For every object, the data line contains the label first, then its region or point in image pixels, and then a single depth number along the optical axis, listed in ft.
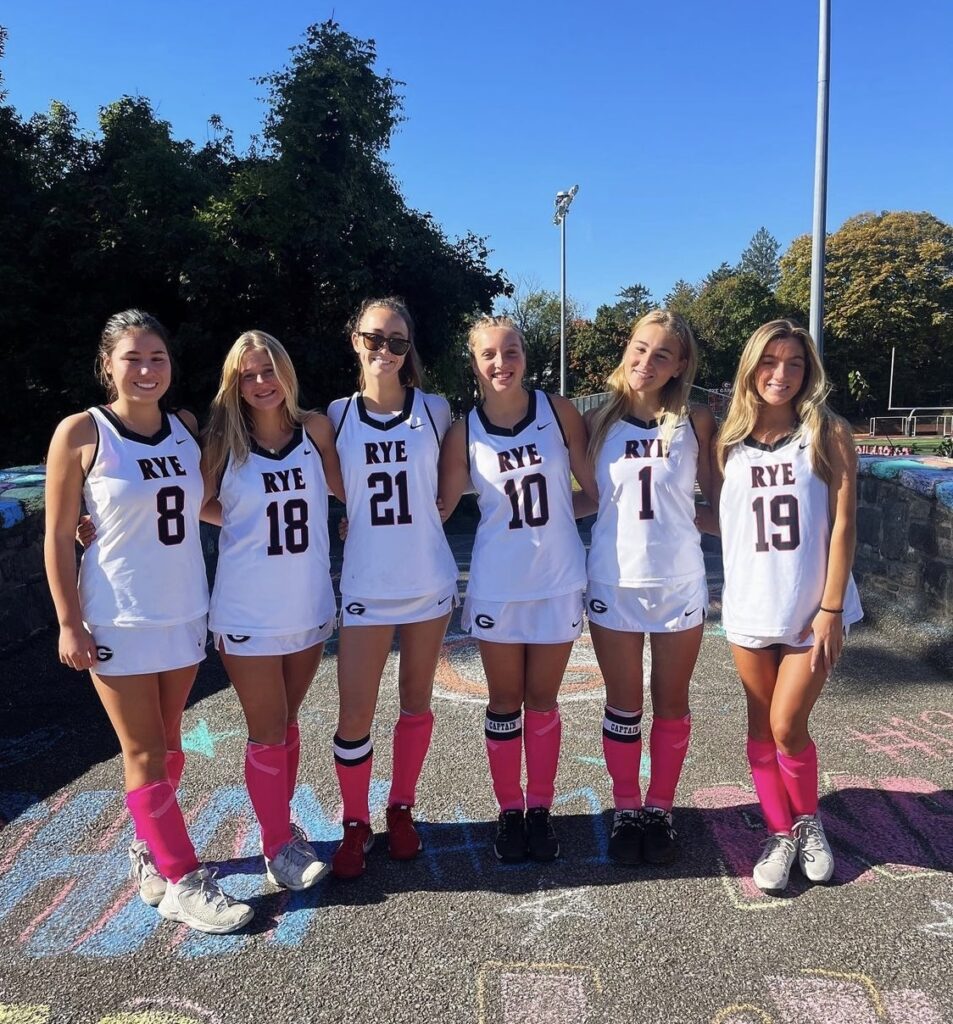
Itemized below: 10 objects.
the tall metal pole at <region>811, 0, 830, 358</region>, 30.27
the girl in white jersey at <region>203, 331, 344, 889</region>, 8.52
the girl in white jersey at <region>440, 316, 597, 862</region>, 9.03
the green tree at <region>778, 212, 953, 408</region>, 144.36
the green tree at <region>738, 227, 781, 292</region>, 282.77
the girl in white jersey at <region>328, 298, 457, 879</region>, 8.96
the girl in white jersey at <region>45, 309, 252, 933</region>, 8.00
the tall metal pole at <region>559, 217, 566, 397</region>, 81.30
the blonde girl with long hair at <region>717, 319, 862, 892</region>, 8.68
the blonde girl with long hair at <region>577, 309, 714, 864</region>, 9.01
